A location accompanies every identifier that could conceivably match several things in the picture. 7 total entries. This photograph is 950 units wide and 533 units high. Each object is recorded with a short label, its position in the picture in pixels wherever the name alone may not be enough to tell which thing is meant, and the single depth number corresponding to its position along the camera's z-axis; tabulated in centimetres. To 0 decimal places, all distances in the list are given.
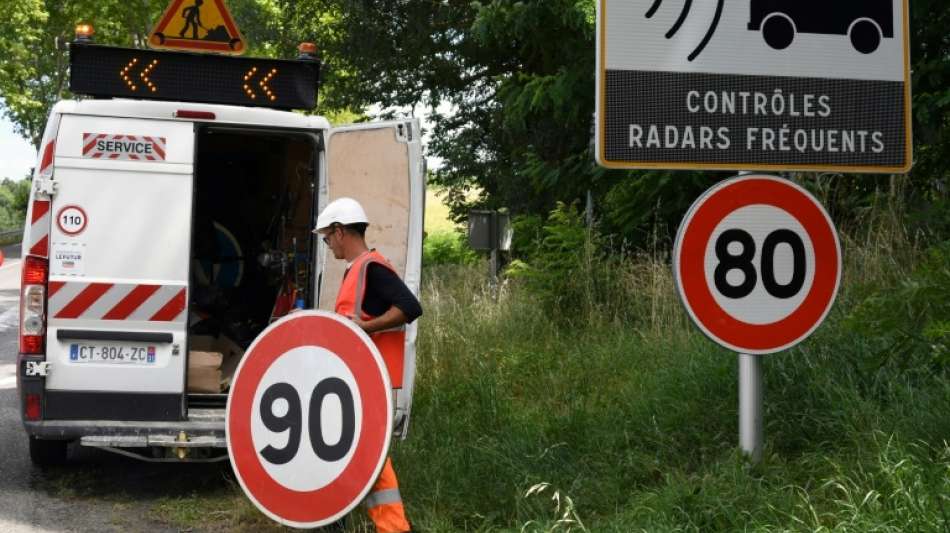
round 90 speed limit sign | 477
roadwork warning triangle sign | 1046
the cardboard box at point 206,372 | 884
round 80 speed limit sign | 507
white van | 785
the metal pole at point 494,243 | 1520
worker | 621
